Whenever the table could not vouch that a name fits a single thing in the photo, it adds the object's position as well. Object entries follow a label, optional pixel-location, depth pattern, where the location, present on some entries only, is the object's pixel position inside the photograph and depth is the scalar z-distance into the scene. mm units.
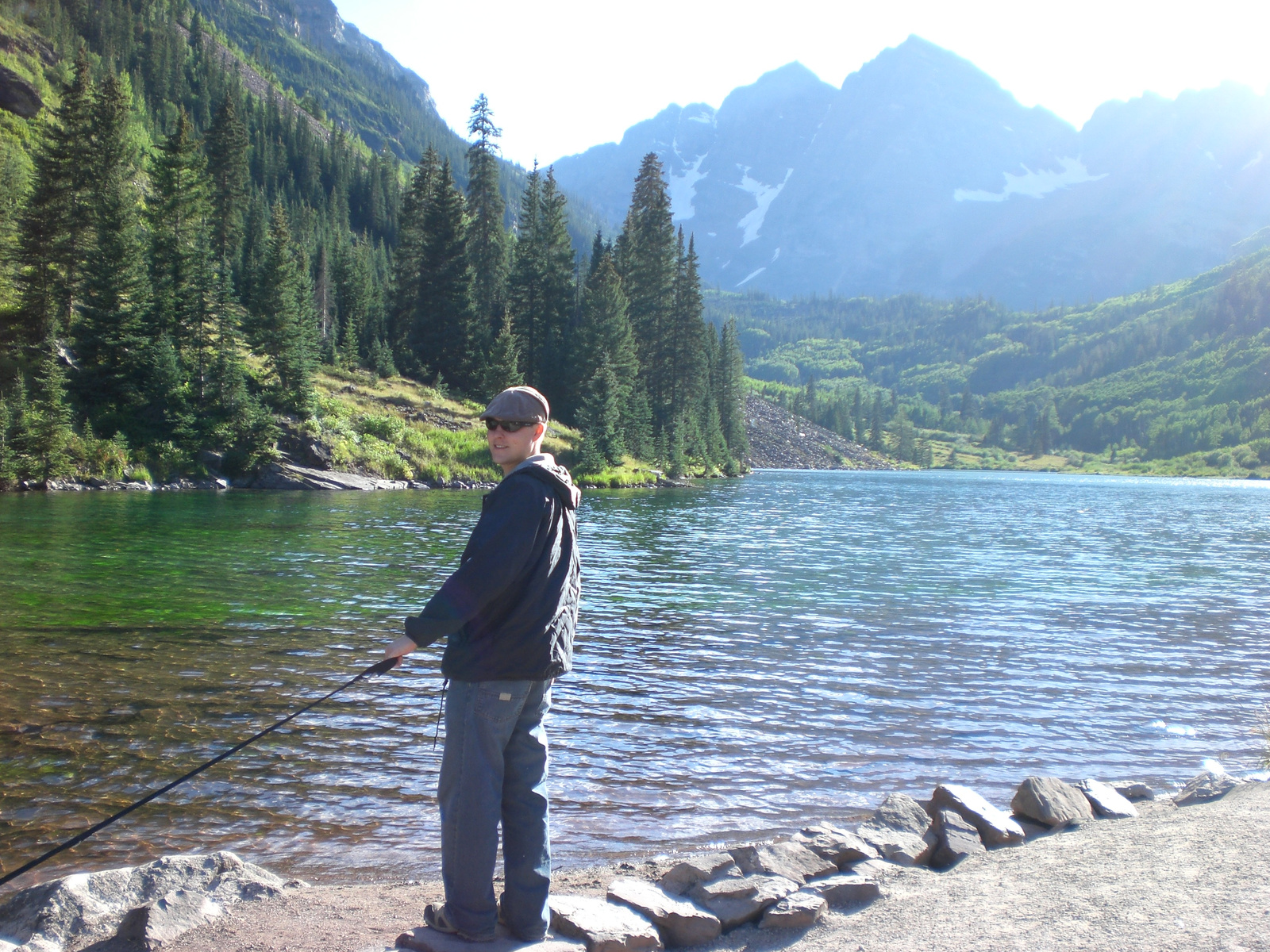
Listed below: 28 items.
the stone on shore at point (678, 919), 4582
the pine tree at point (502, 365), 62438
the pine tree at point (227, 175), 68812
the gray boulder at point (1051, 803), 6512
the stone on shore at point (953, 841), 5836
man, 4215
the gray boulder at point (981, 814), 6125
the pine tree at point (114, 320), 43812
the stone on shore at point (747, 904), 4758
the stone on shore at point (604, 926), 4359
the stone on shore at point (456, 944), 4234
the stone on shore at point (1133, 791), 7395
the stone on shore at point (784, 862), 5312
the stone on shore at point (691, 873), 5141
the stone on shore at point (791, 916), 4676
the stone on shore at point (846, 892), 4980
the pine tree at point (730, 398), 104375
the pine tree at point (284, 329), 49312
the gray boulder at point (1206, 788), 6957
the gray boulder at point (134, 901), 4285
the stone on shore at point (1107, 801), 6703
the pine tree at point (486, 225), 78062
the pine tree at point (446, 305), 69438
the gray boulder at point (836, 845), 5664
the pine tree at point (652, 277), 80625
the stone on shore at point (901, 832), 5797
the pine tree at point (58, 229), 44031
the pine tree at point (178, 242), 47500
